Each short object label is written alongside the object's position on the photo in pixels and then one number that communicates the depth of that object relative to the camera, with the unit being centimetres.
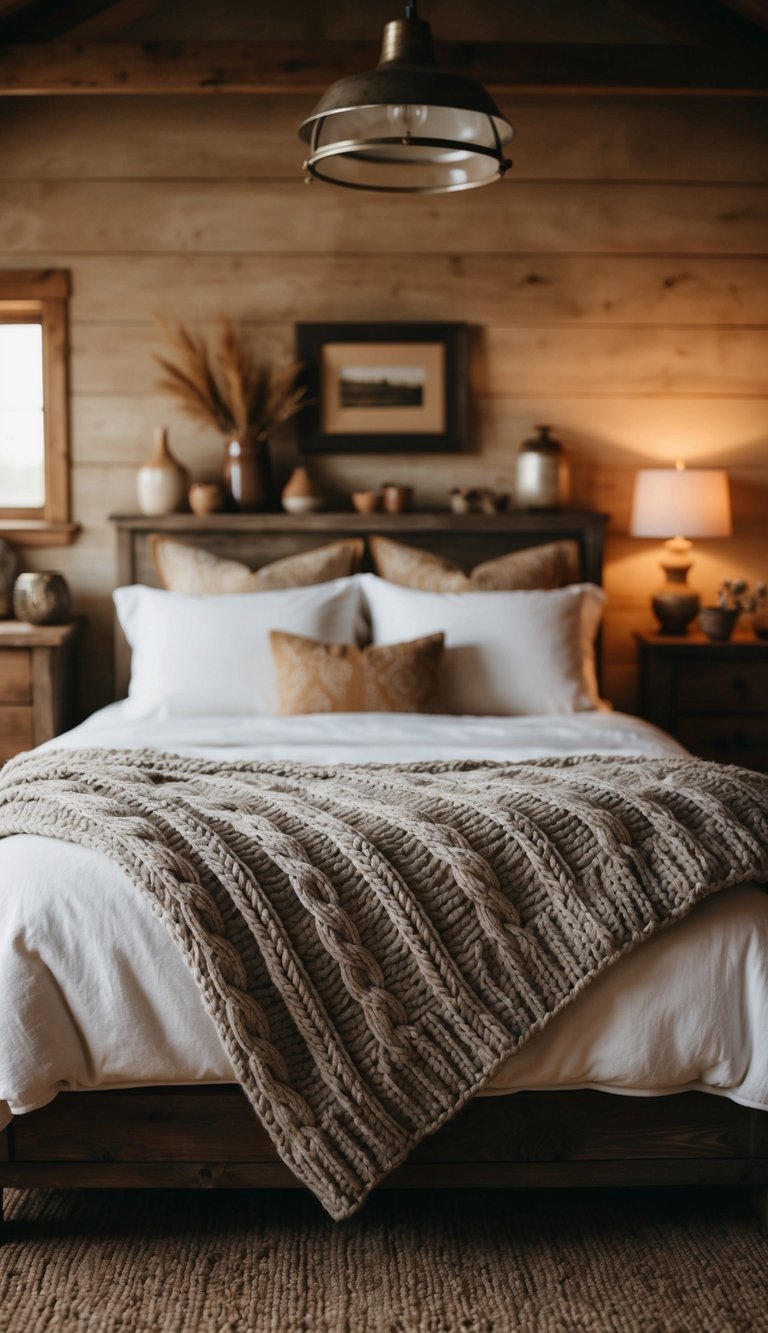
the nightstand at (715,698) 368
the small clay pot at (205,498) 384
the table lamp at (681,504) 377
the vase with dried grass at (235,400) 386
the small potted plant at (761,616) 386
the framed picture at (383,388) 398
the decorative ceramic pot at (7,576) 395
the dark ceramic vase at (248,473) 386
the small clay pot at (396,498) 386
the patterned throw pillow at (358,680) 314
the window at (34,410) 397
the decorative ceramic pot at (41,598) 384
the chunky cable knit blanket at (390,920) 179
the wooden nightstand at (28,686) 364
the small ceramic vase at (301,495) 385
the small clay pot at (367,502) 388
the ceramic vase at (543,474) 385
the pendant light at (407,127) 211
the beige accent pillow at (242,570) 367
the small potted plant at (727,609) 380
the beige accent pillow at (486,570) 364
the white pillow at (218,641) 326
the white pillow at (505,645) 331
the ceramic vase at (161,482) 385
